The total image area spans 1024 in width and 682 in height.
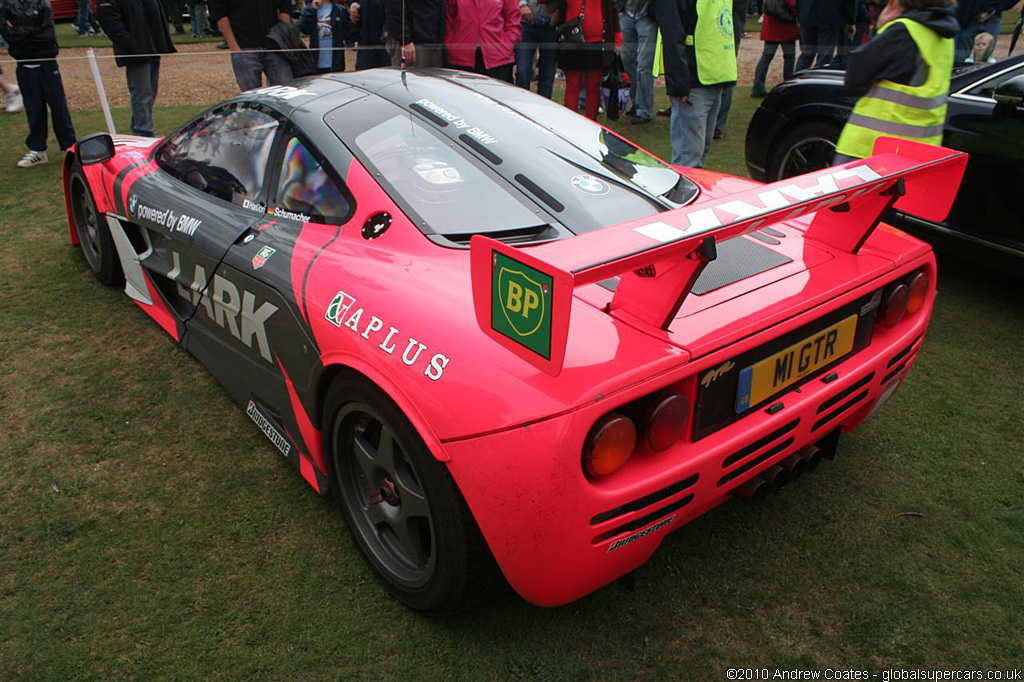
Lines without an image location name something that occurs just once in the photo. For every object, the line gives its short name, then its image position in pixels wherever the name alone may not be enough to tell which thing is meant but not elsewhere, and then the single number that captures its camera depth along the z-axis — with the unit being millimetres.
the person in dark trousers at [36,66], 6125
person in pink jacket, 6391
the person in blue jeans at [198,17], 15741
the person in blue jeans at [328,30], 7102
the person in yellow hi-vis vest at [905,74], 2990
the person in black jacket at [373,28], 6344
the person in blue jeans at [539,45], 7344
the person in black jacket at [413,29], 5883
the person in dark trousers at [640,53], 7406
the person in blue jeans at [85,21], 15609
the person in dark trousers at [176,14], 16911
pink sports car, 1539
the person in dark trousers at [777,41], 8703
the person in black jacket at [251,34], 6016
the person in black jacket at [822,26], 7676
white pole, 6506
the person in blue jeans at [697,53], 4379
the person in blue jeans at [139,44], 6246
